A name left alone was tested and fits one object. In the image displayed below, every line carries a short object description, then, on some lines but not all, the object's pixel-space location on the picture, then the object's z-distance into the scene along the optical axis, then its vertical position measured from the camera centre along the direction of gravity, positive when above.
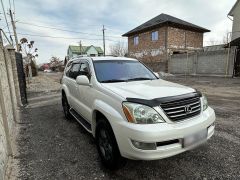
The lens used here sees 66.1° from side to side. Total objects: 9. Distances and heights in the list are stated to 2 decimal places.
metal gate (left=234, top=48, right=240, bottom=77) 16.48 -0.88
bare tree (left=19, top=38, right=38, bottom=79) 19.67 +1.40
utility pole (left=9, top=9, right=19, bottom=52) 18.23 +3.83
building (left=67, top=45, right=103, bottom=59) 60.44 +3.84
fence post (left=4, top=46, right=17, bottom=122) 5.42 -0.72
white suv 2.31 -0.79
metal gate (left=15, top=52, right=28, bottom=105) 7.66 -0.62
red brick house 24.63 +2.77
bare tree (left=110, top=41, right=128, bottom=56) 61.92 +3.60
